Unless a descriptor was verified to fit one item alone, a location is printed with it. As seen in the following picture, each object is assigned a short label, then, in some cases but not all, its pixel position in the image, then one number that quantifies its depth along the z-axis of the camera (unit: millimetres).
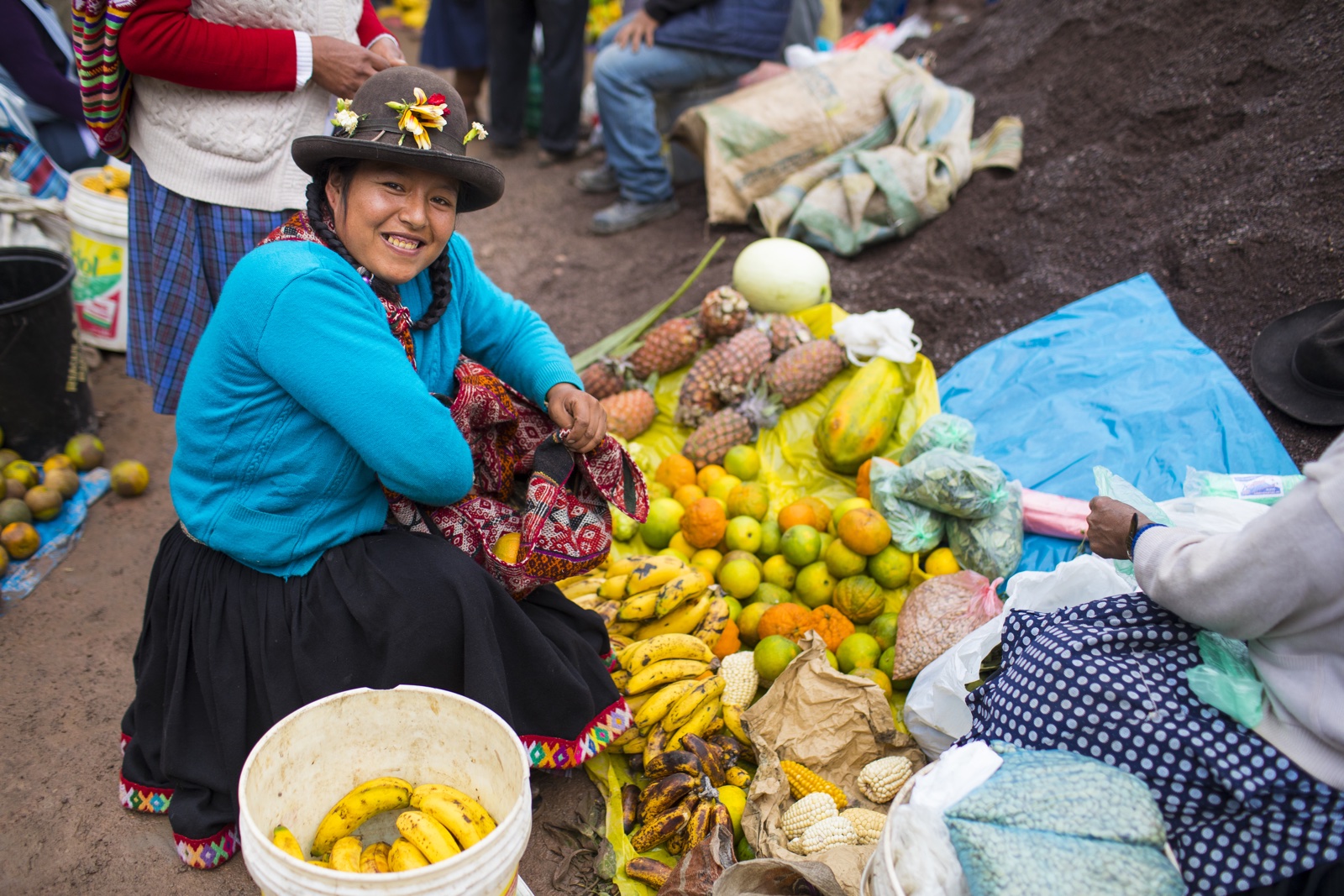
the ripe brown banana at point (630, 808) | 2473
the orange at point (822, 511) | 3383
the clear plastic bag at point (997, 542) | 3020
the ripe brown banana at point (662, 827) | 2340
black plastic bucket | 3607
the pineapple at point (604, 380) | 4141
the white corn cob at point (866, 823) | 2287
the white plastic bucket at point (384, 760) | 1721
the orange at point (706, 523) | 3297
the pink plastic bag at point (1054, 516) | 2994
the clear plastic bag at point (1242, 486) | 2547
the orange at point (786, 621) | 2955
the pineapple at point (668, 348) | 4125
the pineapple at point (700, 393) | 3902
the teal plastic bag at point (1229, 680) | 1701
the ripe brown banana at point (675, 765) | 2473
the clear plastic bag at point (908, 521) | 3139
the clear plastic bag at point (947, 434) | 3260
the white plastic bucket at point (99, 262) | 4355
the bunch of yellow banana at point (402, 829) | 1825
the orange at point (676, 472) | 3670
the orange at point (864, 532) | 3043
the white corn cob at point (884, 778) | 2471
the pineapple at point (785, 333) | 4043
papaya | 3510
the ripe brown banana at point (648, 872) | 2287
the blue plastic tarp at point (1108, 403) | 3100
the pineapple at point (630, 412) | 3885
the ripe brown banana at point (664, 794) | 2393
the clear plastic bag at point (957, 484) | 3008
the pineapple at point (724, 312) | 4074
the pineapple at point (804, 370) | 3795
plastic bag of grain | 2752
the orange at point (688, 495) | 3533
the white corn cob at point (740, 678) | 2752
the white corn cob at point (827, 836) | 2232
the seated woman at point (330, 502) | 1975
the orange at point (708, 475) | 3618
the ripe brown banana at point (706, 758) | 2514
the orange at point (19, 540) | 3330
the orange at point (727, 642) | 2998
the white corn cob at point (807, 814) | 2305
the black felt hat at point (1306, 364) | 3045
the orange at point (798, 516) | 3344
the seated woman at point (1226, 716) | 1537
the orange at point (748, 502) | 3418
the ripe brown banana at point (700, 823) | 2316
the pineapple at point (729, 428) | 3750
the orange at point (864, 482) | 3416
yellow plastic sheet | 3654
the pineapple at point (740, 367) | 3873
